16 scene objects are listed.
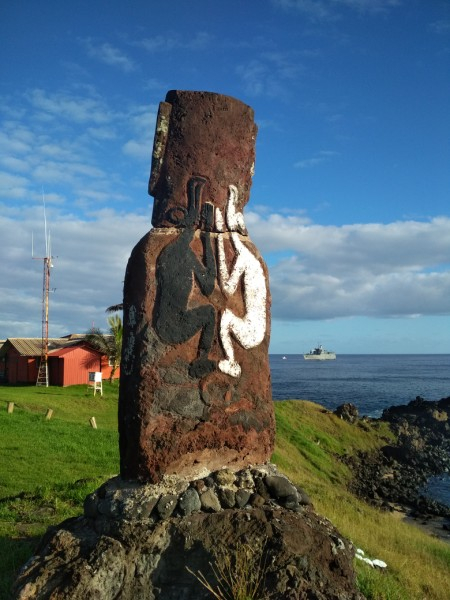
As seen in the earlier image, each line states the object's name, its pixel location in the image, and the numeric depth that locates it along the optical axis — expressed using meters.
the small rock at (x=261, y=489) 5.67
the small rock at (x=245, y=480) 5.70
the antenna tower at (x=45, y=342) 31.58
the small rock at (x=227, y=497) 5.43
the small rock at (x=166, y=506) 5.24
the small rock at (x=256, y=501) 5.48
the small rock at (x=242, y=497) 5.46
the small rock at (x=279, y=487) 5.67
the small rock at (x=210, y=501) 5.36
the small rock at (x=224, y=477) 5.62
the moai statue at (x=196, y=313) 5.66
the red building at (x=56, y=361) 34.06
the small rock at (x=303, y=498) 5.84
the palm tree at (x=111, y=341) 34.44
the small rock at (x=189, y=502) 5.27
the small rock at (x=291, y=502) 5.61
